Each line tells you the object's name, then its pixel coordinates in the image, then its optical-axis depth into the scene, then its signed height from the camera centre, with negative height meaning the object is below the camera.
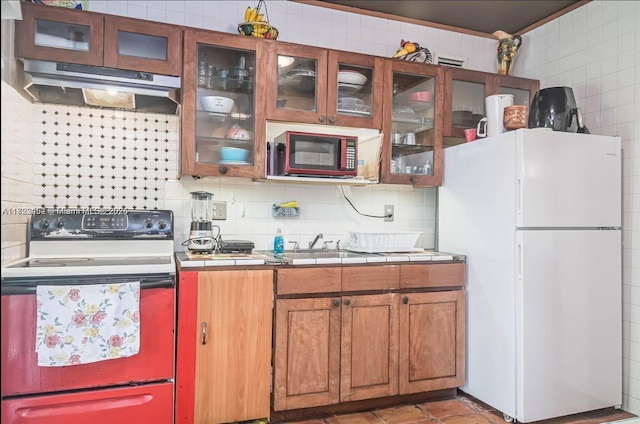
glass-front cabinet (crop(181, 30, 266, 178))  2.39 +0.60
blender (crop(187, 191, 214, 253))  2.49 -0.06
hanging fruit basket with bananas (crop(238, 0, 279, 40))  2.57 +1.10
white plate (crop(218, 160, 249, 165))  2.48 +0.29
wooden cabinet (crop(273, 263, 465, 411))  2.33 -0.65
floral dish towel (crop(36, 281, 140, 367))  1.83 -0.48
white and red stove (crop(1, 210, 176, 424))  1.83 -0.58
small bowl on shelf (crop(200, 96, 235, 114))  2.45 +0.62
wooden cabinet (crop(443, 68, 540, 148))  2.94 +0.84
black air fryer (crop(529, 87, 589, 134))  2.60 +0.64
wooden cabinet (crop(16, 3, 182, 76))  2.14 +0.87
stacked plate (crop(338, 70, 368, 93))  2.71 +0.84
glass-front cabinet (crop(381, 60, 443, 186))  2.82 +0.61
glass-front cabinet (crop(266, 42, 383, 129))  2.57 +0.78
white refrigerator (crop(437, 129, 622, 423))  2.34 -0.30
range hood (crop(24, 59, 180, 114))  2.13 +0.64
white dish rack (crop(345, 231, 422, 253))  2.74 -0.16
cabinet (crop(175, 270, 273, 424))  2.13 -0.66
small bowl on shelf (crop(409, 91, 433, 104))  2.91 +0.80
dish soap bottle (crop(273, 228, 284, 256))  2.80 -0.19
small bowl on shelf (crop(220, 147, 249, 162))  2.49 +0.34
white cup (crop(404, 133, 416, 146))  2.91 +0.52
